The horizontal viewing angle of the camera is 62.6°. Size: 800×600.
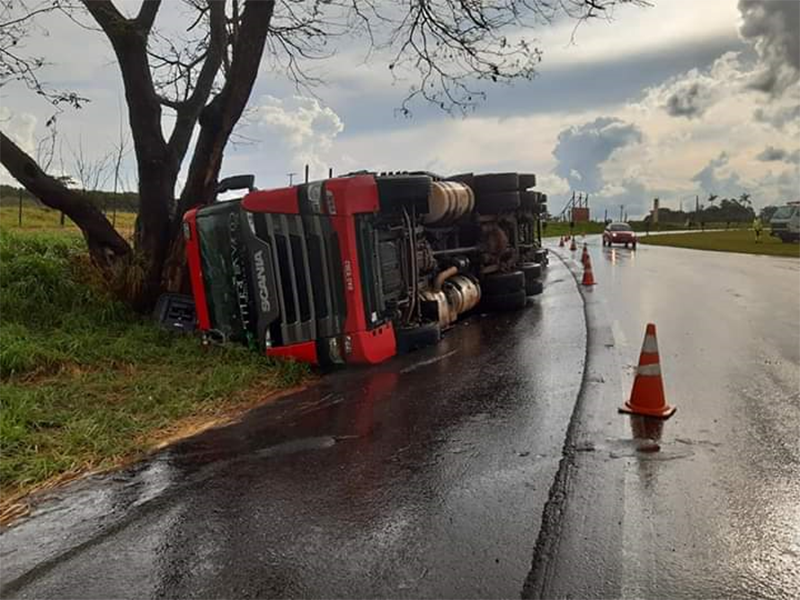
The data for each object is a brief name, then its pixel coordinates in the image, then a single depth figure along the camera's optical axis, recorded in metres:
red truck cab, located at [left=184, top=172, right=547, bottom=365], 6.74
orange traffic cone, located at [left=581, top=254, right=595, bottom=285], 14.94
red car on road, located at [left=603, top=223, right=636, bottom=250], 34.94
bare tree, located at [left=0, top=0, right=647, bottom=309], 8.95
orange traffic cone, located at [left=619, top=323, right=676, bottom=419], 4.95
